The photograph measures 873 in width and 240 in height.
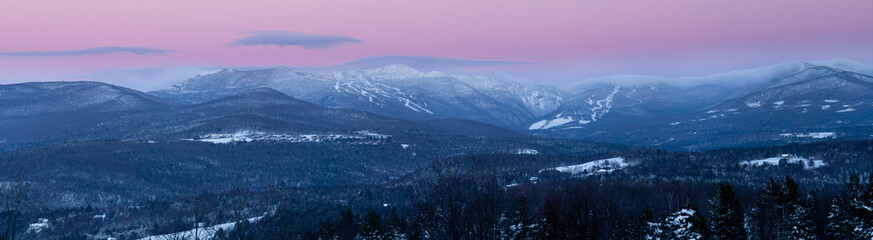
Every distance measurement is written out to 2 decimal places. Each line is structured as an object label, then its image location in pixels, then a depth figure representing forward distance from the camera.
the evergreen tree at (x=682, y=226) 65.88
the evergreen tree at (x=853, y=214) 58.00
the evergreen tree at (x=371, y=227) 78.75
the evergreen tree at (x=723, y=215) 66.31
